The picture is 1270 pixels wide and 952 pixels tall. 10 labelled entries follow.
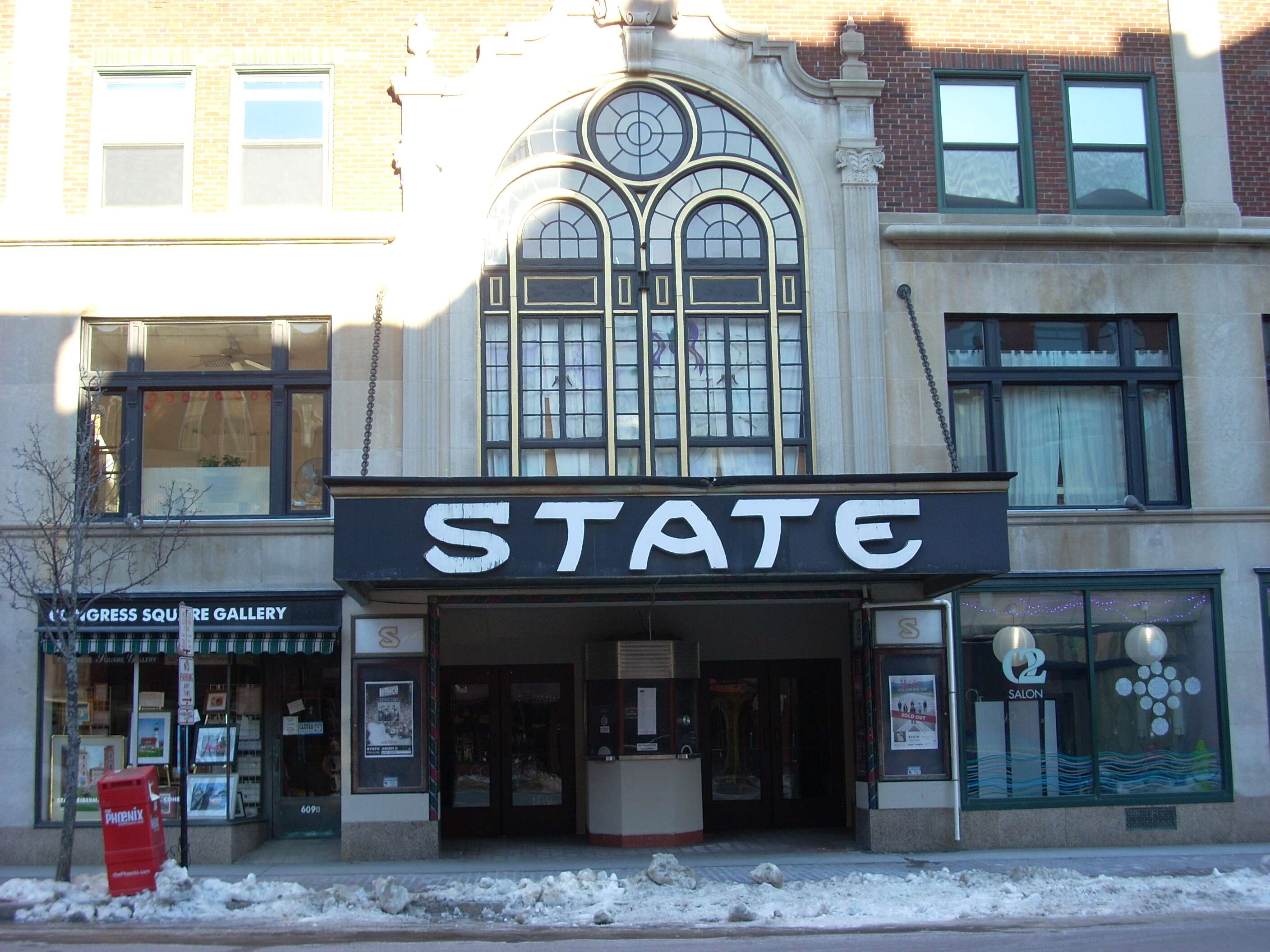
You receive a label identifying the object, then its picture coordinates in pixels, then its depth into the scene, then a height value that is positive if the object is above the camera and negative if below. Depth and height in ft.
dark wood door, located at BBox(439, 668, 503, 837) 56.95 -3.69
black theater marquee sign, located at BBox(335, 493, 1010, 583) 43.86 +4.59
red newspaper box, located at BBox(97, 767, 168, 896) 40.45 -4.98
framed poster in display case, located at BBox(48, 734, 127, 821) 50.19 -3.52
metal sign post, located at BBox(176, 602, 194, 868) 42.80 +0.09
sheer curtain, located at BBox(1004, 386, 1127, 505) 55.57 +9.49
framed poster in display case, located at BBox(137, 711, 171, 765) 51.01 -2.45
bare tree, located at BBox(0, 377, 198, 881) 48.03 +5.89
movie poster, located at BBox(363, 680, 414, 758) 50.03 -1.79
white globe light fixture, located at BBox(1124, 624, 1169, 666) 53.88 +0.69
